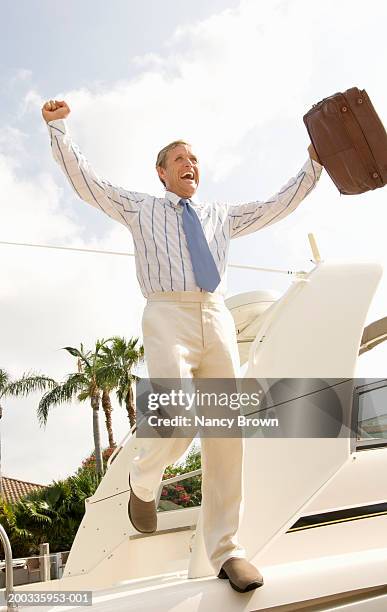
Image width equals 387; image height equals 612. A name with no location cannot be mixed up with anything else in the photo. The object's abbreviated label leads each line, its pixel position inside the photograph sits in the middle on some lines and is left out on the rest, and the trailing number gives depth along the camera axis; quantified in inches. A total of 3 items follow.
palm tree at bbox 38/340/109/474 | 1101.7
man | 101.9
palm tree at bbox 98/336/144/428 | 1095.0
